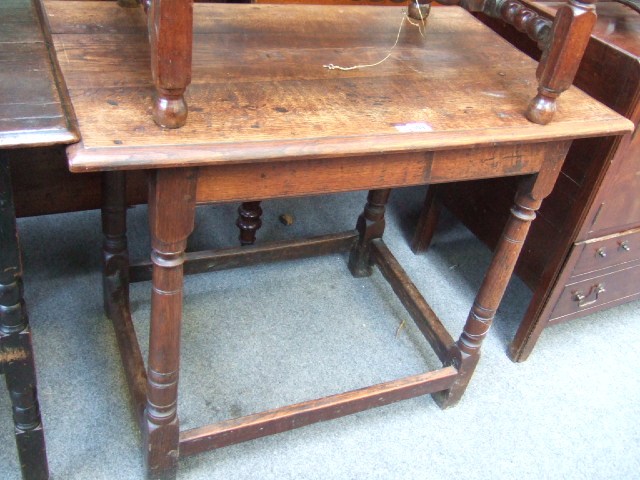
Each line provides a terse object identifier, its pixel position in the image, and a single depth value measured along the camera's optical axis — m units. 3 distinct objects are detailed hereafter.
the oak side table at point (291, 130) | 0.92
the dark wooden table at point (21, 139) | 0.86
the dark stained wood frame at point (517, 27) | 0.80
